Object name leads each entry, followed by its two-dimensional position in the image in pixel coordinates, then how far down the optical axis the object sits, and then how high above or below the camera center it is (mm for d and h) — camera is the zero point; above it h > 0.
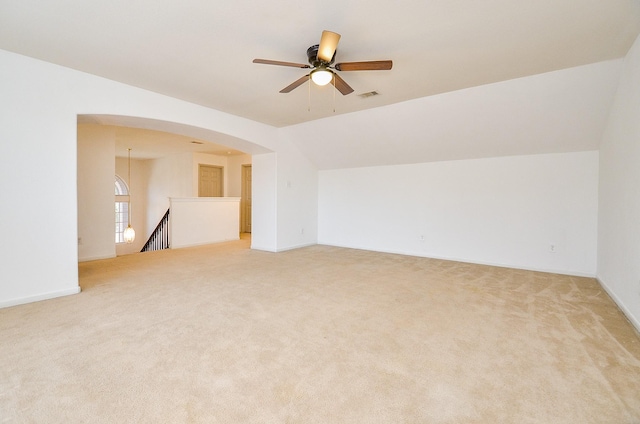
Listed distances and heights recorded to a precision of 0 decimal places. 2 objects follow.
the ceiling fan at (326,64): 2338 +1335
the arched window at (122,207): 10039 -28
